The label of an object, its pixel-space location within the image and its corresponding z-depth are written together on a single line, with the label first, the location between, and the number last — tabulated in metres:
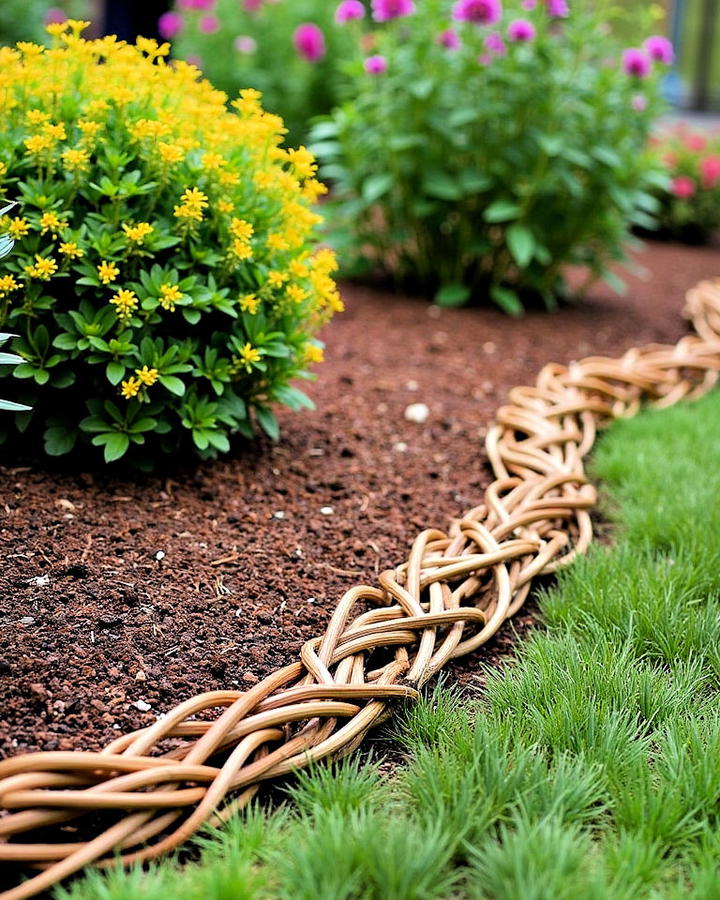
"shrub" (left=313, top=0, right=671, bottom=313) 4.30
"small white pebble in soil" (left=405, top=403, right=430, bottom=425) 3.29
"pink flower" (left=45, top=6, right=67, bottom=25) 8.26
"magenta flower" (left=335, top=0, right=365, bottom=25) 4.57
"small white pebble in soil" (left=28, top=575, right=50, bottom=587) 2.01
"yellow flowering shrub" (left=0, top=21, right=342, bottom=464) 2.25
